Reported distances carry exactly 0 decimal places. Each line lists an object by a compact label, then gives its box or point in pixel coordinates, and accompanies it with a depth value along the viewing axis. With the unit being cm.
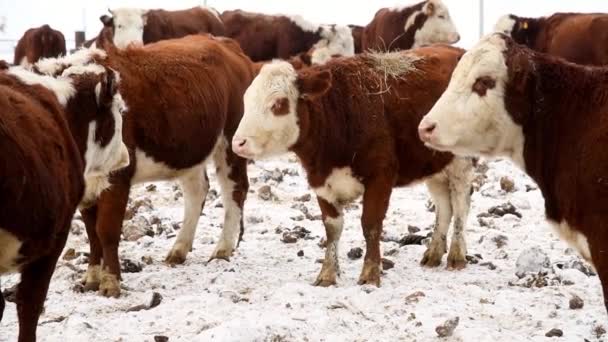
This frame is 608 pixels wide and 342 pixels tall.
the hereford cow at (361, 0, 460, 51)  1555
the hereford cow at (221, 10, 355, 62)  1700
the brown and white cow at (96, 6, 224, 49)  1492
